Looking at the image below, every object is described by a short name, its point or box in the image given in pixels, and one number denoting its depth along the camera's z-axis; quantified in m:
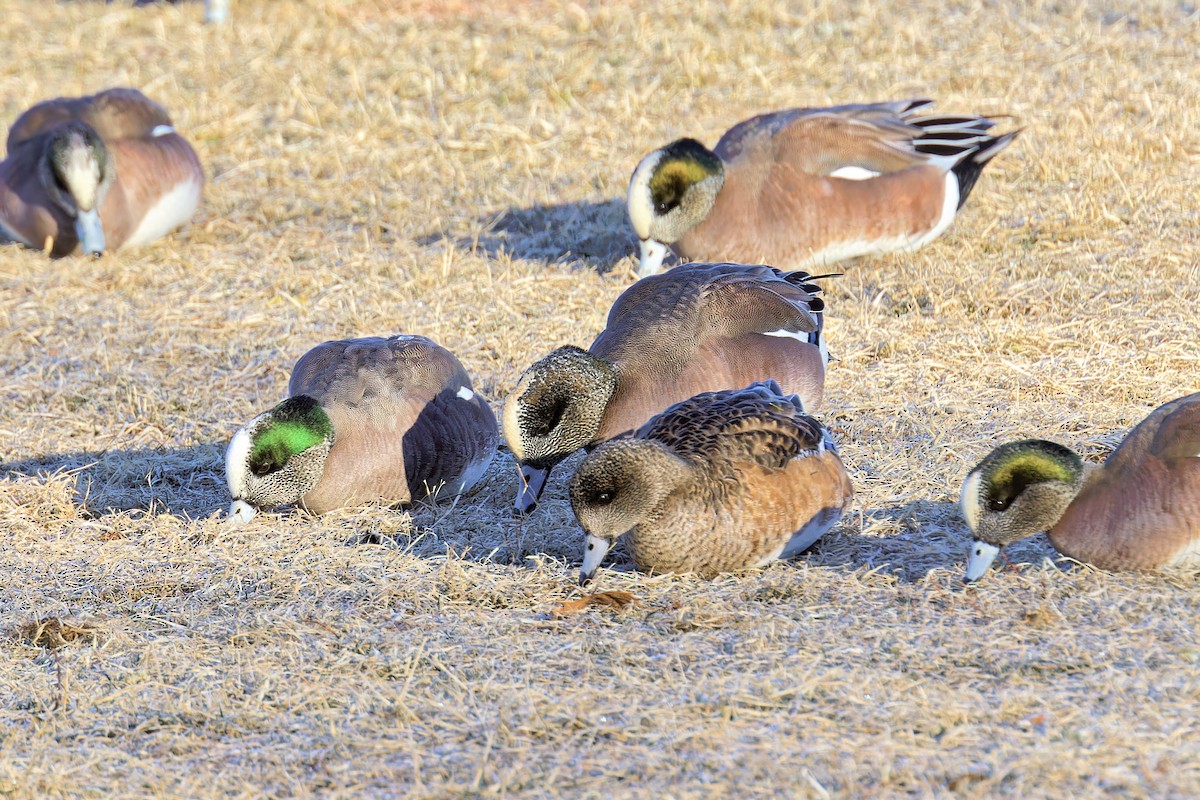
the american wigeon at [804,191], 12.70
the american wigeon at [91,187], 14.91
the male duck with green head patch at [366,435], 8.57
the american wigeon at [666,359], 8.59
